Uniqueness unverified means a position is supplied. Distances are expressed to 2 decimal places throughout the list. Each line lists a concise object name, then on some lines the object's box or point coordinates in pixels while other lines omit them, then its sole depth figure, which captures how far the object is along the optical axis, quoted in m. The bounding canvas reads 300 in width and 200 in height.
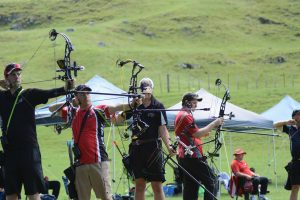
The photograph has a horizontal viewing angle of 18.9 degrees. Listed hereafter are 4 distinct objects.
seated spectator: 18.91
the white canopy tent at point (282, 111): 26.30
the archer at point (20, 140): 11.27
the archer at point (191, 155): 13.54
